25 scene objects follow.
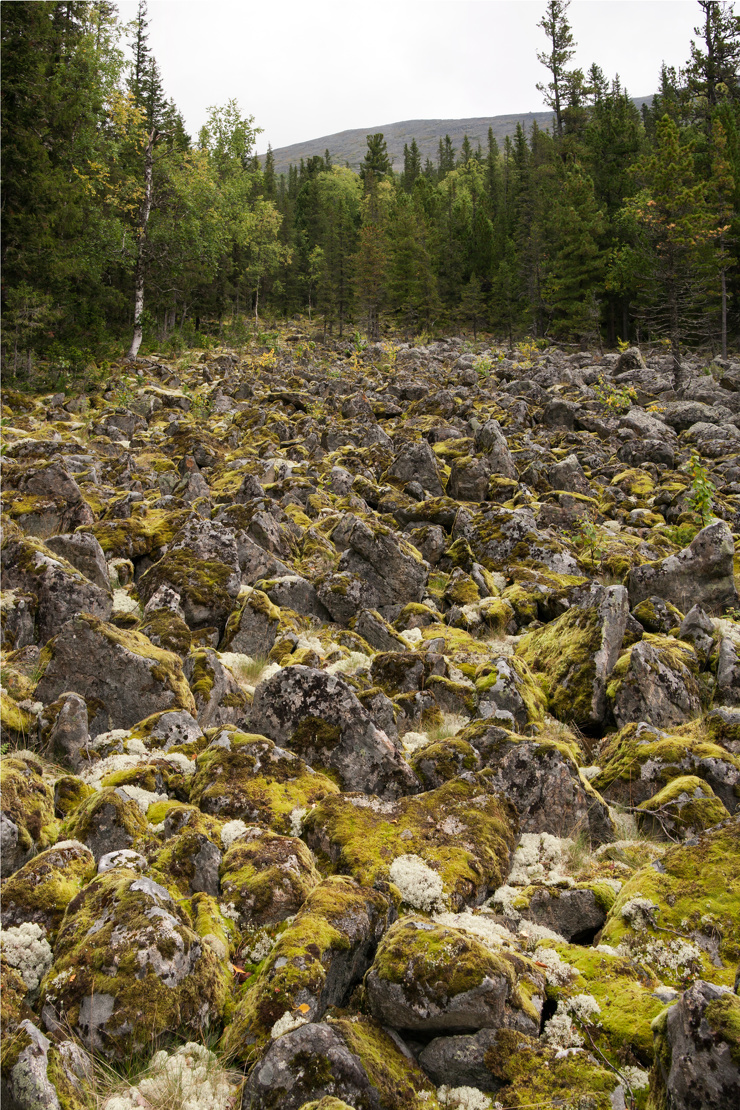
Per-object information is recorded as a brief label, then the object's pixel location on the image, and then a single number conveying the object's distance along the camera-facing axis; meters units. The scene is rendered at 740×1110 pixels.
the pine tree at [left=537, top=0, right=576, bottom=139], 68.12
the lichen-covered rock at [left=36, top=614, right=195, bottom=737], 7.95
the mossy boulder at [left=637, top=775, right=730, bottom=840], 6.53
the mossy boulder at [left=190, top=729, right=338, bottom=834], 6.16
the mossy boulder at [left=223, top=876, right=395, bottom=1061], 3.94
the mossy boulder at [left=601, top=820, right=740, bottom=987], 4.72
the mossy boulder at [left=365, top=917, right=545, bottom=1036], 3.83
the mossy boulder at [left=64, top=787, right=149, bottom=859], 5.46
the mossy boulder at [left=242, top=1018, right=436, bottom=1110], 3.46
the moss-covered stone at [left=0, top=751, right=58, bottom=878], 5.21
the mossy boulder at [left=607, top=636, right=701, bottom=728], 9.12
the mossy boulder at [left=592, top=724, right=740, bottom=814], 7.08
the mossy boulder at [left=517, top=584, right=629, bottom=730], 9.68
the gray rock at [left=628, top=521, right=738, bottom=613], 13.27
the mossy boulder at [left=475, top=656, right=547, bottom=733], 8.86
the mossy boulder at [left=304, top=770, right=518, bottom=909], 5.53
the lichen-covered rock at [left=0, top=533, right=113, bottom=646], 9.46
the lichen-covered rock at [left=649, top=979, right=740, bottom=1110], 3.25
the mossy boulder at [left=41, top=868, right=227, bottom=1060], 3.84
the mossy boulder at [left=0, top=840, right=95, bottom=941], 4.58
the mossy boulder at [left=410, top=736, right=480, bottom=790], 7.31
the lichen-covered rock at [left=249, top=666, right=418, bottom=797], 7.32
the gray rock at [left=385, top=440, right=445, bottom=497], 20.75
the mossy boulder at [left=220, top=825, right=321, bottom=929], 4.95
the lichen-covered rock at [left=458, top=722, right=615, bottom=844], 6.82
